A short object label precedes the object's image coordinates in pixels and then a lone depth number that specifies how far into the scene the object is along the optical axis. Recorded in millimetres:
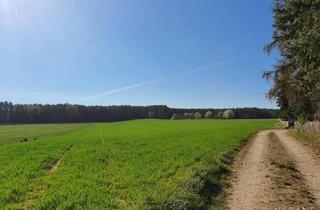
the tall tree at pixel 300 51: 8811
